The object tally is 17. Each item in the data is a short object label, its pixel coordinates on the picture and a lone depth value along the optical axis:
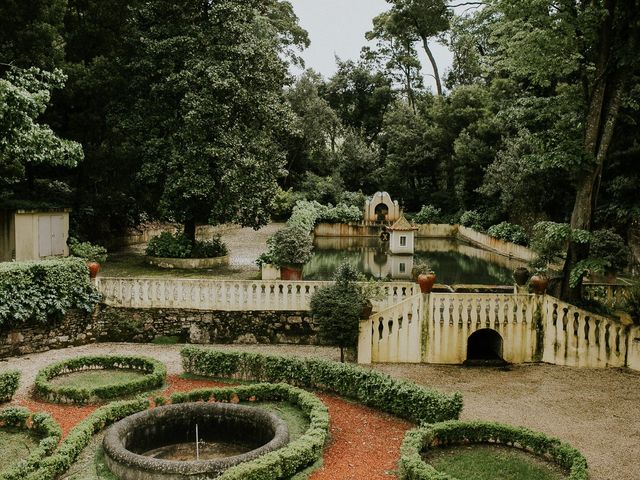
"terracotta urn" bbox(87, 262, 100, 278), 16.98
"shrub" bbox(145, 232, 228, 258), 24.81
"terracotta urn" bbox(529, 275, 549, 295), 14.50
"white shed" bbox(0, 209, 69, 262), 22.19
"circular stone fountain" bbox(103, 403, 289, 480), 9.62
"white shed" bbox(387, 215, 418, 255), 33.53
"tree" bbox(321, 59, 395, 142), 60.78
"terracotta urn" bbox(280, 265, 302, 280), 19.62
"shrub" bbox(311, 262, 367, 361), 13.95
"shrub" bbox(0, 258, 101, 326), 15.00
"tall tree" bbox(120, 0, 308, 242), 23.45
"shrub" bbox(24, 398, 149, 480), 8.37
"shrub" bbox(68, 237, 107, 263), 19.05
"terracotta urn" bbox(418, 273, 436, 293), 14.02
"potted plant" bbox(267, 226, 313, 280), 19.23
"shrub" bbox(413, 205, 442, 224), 49.53
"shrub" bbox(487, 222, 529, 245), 34.22
